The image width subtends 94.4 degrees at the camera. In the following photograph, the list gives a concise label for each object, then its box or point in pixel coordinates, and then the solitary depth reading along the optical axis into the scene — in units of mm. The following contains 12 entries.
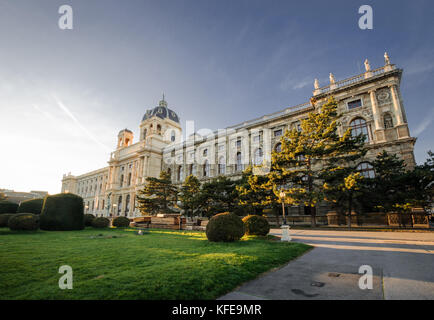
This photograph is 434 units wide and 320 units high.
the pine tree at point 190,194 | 26359
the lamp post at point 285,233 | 10305
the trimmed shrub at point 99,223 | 21141
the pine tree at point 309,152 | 18312
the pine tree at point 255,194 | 20864
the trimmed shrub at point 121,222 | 22562
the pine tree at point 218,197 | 25625
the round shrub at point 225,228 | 9664
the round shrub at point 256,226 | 11836
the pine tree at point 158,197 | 33531
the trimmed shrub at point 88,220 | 22048
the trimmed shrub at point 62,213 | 16516
